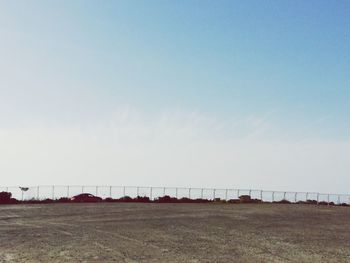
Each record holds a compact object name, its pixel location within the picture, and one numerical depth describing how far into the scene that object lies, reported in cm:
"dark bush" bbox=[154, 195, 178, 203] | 6354
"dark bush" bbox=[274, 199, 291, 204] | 6652
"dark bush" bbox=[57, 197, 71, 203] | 5912
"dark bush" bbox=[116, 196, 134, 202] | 6241
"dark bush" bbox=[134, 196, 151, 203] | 6302
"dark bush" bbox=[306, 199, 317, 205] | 6844
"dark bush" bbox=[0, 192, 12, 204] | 5610
